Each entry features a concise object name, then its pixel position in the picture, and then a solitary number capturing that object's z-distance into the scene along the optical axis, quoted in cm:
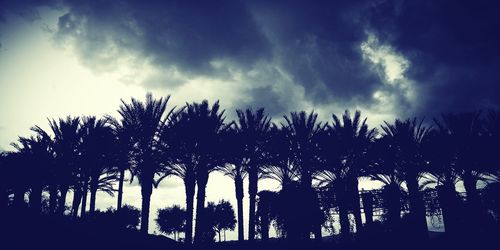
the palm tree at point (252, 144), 2328
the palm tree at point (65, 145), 2395
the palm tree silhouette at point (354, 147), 2469
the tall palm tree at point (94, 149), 2356
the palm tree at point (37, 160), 2472
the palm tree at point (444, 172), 2033
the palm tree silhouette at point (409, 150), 2447
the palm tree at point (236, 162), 2252
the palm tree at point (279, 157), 2353
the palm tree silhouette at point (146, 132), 2047
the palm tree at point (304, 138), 2398
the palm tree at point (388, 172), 2342
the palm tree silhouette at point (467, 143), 2270
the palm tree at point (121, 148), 2084
